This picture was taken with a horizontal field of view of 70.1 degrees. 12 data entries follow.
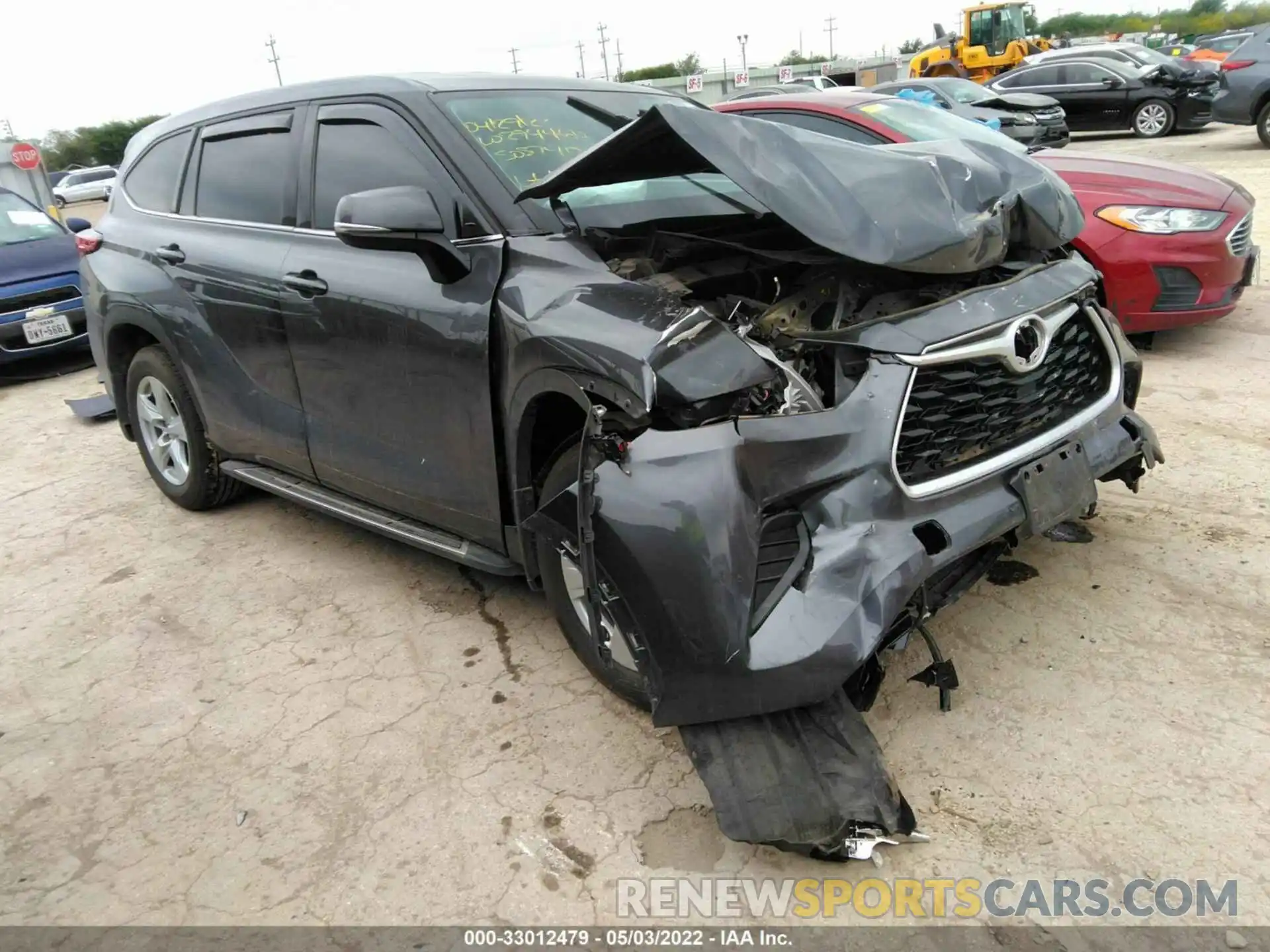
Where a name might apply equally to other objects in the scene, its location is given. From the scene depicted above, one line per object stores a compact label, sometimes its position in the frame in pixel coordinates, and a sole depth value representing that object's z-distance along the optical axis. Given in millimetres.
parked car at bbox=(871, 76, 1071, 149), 9117
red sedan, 4895
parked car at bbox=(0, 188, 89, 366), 7605
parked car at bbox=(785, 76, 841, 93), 22250
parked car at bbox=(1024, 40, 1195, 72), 16031
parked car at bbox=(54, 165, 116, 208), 22797
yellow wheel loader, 23734
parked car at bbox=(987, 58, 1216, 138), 15312
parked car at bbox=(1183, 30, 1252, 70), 19516
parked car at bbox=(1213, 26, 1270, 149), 12289
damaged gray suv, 2100
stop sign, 14172
